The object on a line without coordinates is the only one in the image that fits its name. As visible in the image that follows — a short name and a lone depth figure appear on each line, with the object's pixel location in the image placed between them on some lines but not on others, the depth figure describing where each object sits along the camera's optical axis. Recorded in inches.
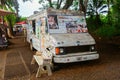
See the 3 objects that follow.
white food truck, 144.1
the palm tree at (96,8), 459.9
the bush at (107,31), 318.8
